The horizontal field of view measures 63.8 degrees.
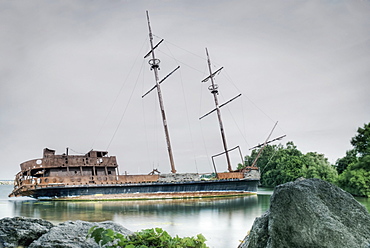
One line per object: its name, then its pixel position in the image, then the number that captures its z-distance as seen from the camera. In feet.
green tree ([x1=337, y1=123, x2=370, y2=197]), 81.82
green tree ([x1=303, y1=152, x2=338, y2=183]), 122.52
